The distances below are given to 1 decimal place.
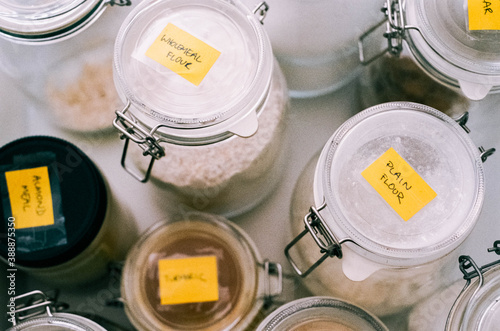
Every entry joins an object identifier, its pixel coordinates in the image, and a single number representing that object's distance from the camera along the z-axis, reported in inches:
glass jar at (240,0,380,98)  29.0
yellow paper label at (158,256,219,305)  24.5
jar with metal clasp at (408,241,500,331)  20.9
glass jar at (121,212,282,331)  24.8
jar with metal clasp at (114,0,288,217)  20.6
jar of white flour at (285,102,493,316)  19.8
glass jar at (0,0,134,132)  27.8
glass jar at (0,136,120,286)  22.2
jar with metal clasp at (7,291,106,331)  21.9
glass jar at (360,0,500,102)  21.7
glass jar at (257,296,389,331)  21.8
